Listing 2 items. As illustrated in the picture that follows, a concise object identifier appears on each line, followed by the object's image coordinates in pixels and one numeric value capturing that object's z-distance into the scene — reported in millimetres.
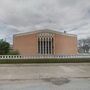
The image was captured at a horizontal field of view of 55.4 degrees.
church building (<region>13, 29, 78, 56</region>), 13695
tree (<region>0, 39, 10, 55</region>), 10678
